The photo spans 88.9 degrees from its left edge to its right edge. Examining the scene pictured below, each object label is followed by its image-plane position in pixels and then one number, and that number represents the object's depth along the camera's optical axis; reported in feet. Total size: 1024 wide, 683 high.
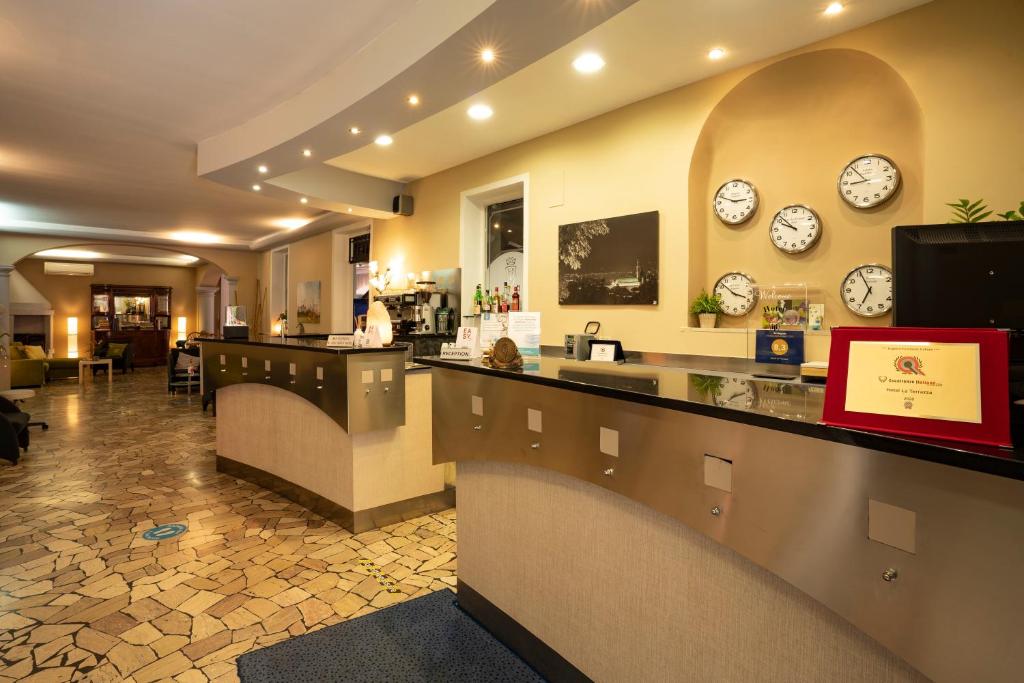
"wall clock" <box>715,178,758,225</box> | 14.23
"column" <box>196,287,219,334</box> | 59.47
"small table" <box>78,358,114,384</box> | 40.78
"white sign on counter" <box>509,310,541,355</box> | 9.39
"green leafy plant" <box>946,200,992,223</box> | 9.87
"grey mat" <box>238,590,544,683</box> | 7.09
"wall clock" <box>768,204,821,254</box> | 13.10
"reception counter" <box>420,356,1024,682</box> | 3.09
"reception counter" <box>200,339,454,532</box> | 12.17
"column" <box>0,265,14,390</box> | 31.71
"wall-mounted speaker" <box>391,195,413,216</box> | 24.88
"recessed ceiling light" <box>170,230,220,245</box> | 37.76
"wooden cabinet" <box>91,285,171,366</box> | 53.42
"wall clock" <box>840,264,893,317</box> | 11.97
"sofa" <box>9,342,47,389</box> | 37.35
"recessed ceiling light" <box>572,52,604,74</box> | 13.33
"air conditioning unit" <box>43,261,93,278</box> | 48.49
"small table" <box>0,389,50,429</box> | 20.02
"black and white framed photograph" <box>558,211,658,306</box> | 15.89
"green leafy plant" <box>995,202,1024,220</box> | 8.99
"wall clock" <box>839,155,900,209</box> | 11.90
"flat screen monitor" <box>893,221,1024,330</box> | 4.47
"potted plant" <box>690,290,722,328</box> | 14.67
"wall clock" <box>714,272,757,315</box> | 14.33
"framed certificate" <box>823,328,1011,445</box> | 3.12
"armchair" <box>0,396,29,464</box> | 16.90
